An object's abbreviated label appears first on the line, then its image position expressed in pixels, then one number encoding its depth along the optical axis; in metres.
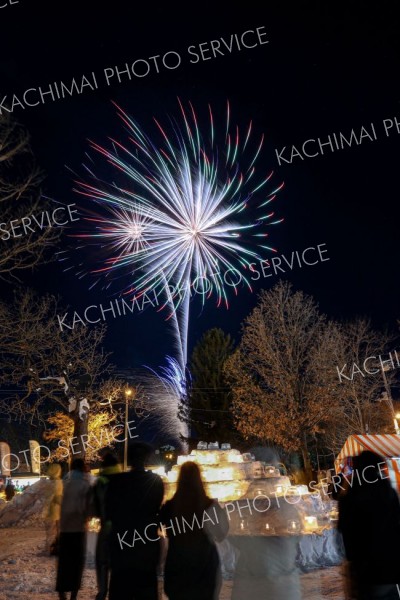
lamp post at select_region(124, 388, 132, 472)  26.77
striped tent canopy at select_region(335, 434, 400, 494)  14.24
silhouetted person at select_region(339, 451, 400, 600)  3.93
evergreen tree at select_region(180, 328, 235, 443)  39.00
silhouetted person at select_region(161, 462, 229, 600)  3.87
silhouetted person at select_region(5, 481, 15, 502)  23.09
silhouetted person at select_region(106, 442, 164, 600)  4.17
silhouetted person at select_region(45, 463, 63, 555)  7.86
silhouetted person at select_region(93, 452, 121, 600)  6.13
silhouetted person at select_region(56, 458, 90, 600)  6.29
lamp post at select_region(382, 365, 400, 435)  24.50
